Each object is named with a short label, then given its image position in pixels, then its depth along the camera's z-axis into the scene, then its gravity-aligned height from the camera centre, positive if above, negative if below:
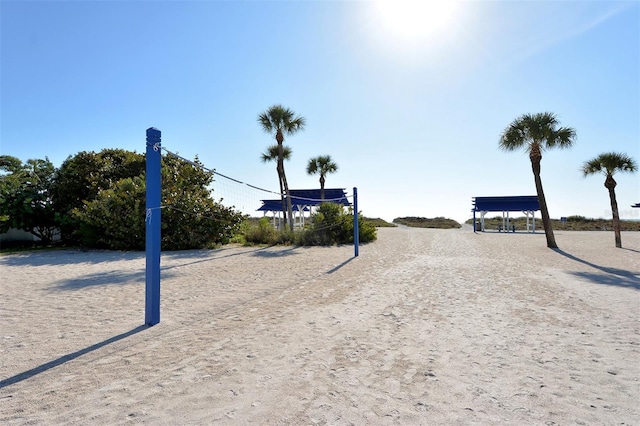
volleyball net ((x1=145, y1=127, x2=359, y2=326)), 4.08 +0.13
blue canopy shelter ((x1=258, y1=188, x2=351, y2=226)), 26.98 +2.69
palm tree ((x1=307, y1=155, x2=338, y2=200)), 27.66 +5.30
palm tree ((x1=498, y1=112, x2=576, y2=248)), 14.33 +3.84
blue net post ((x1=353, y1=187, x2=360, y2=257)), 11.78 +0.68
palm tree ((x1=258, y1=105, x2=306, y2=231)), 18.48 +5.97
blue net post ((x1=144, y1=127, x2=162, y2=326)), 4.09 +0.12
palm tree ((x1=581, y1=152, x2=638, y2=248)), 14.84 +2.57
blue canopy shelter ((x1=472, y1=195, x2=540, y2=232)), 27.75 +1.90
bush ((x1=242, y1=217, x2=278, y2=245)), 16.14 -0.04
